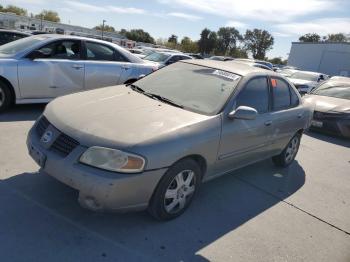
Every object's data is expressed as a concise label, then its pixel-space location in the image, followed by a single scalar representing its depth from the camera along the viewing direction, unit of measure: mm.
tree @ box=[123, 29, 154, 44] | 84625
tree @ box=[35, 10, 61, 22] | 118375
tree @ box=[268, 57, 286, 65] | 81925
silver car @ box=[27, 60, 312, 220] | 3109
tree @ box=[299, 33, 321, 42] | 92156
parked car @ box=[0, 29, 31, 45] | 9790
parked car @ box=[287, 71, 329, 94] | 15430
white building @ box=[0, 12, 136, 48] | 48900
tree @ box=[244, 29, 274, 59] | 89000
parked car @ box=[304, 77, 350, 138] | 8758
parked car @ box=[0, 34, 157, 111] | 6305
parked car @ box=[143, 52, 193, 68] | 15166
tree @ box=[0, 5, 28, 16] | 110075
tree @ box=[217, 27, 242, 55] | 81062
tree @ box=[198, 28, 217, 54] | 79188
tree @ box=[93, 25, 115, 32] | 112200
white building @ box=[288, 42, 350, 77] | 40875
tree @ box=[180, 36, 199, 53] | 83462
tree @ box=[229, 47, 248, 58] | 81125
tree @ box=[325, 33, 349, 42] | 85250
